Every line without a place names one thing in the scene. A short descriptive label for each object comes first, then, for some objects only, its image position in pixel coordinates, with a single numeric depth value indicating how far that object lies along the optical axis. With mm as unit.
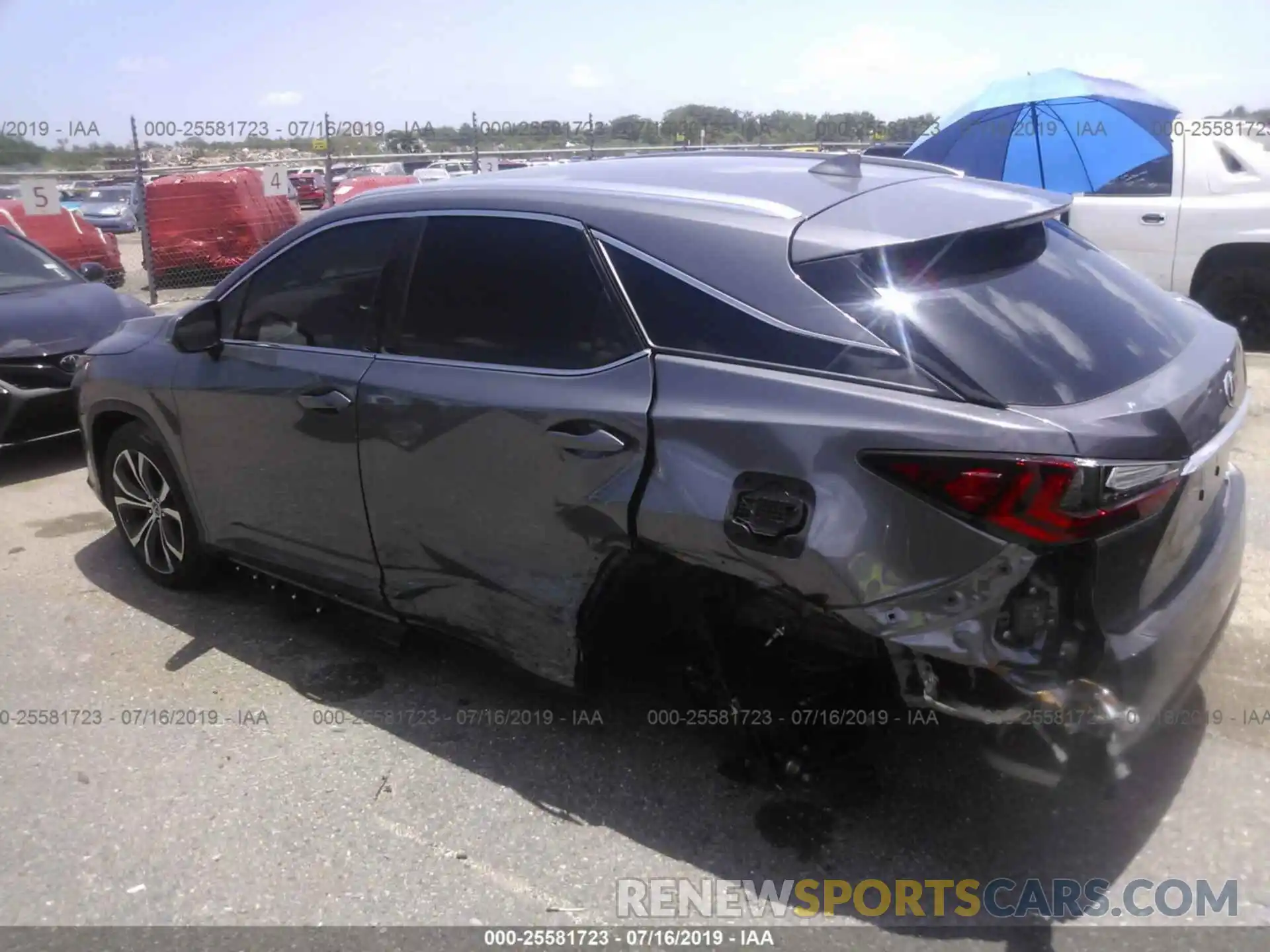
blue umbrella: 8703
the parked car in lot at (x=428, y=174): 19922
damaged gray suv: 2447
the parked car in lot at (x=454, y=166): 20141
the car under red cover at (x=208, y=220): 14266
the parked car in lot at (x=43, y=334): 6086
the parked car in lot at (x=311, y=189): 25234
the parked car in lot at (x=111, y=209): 24625
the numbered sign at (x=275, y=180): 14203
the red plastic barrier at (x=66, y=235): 13617
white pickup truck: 8016
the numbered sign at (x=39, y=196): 12836
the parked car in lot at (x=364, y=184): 19156
